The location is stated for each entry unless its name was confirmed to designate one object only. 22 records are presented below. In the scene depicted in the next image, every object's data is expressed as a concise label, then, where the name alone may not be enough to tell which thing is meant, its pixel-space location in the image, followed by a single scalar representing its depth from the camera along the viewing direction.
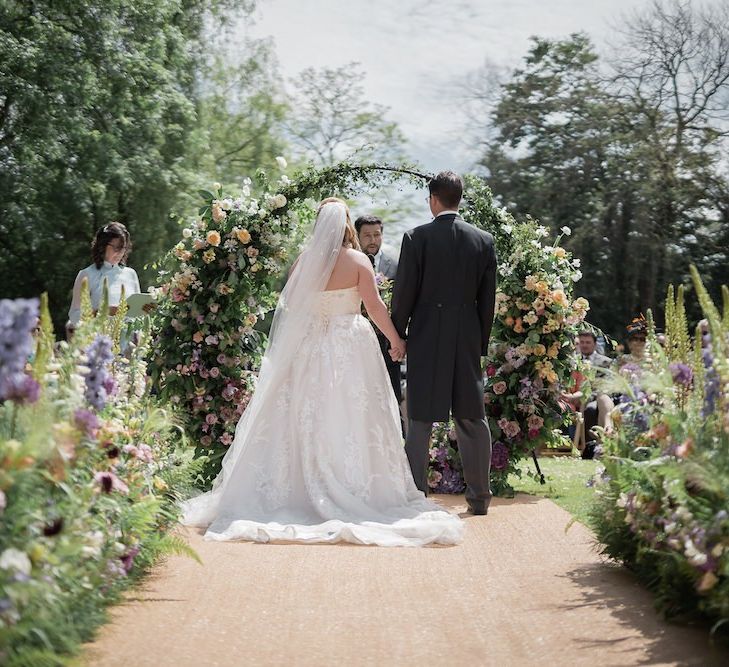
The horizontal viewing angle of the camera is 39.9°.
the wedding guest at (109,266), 8.12
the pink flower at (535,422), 8.09
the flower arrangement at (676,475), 3.46
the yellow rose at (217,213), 8.11
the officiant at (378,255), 8.38
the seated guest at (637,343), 11.05
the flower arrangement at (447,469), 8.21
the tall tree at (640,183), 23.64
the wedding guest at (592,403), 11.60
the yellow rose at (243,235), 7.95
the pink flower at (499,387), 8.22
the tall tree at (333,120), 33.19
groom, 6.93
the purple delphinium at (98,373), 3.92
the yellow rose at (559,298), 8.05
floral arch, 8.11
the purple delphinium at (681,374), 4.38
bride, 6.40
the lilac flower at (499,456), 8.07
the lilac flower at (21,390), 3.11
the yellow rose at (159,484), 4.78
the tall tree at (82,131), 20.73
